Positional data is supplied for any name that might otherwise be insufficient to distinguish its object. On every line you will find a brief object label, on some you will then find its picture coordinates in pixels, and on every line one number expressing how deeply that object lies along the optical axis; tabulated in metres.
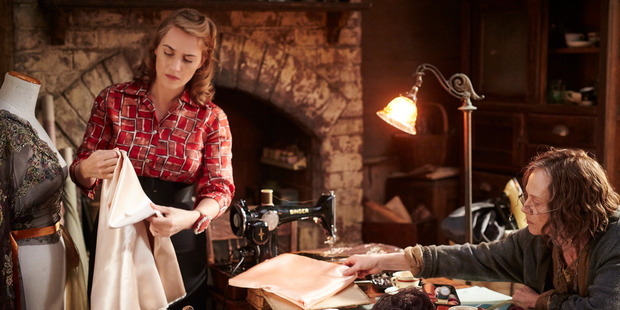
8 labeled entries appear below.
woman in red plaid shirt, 2.45
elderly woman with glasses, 2.03
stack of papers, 2.34
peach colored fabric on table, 2.21
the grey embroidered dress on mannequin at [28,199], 2.13
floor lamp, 2.98
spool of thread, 2.70
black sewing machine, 2.59
